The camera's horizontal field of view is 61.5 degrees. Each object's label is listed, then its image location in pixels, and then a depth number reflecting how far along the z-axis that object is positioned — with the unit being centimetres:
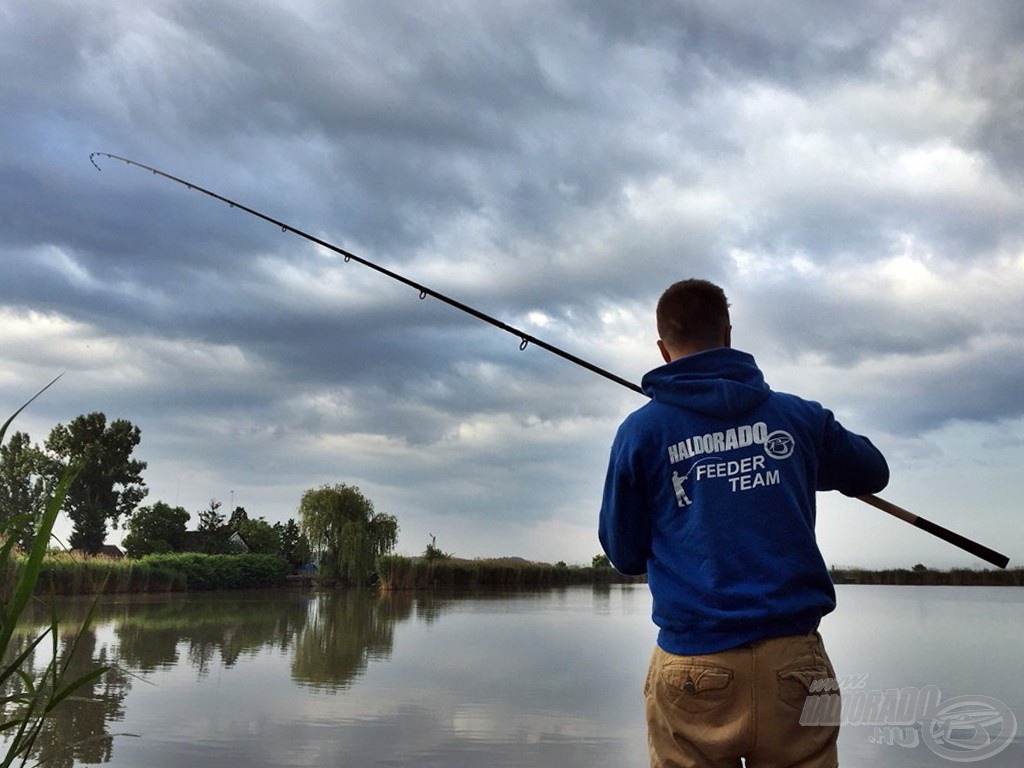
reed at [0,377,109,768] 172
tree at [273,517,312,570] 2999
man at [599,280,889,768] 156
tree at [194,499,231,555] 3397
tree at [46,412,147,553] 3788
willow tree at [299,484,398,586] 2667
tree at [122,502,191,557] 3219
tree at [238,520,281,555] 3278
